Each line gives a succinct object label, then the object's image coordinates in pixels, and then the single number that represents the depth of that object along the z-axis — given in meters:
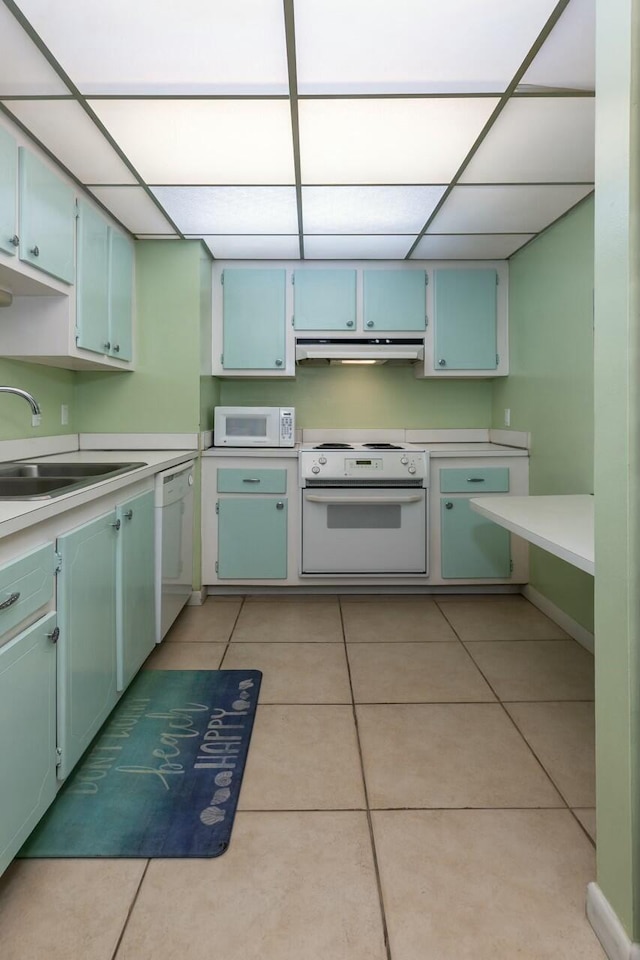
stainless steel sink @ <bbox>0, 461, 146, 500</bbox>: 2.10
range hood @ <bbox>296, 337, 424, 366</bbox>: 3.85
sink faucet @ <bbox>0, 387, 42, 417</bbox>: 1.94
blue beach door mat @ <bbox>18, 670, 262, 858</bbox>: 1.58
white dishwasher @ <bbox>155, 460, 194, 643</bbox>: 2.78
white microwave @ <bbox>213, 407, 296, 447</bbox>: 3.85
